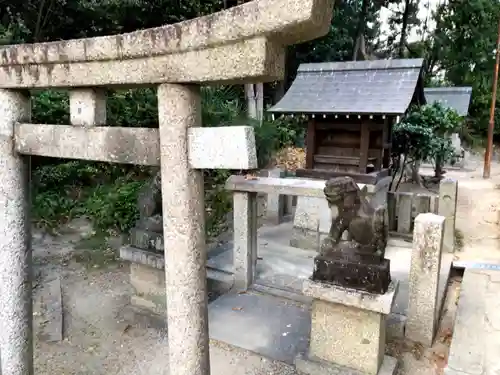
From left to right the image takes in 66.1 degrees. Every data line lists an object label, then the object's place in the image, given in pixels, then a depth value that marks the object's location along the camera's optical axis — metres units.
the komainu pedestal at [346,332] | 3.49
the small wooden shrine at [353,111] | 7.46
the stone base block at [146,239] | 4.69
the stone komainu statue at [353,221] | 3.57
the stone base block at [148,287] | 5.00
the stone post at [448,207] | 7.09
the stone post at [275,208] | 9.16
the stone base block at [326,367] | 3.69
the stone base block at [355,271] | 3.45
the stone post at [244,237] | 5.51
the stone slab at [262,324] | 4.33
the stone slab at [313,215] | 7.44
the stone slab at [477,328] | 3.73
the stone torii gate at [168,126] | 1.90
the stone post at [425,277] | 4.28
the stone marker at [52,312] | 4.83
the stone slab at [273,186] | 5.35
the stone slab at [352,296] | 3.37
